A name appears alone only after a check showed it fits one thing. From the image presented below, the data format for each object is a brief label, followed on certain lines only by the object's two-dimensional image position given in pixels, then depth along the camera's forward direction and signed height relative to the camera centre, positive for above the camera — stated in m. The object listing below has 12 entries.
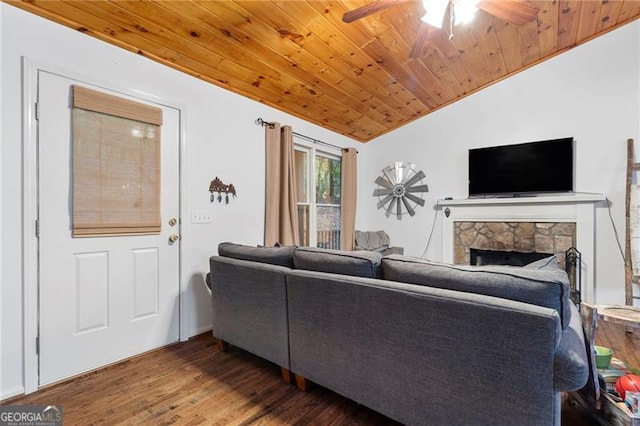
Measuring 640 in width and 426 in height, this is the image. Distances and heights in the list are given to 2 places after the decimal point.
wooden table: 1.21 -0.83
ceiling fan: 1.67 +1.23
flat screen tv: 3.29 +0.52
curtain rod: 3.12 +0.94
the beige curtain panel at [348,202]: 4.29 +0.13
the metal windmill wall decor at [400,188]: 4.30 +0.35
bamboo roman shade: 1.92 +0.32
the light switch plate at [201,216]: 2.54 -0.05
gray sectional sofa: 1.05 -0.54
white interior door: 1.80 -0.46
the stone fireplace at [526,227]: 3.14 -0.18
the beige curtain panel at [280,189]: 3.18 +0.24
